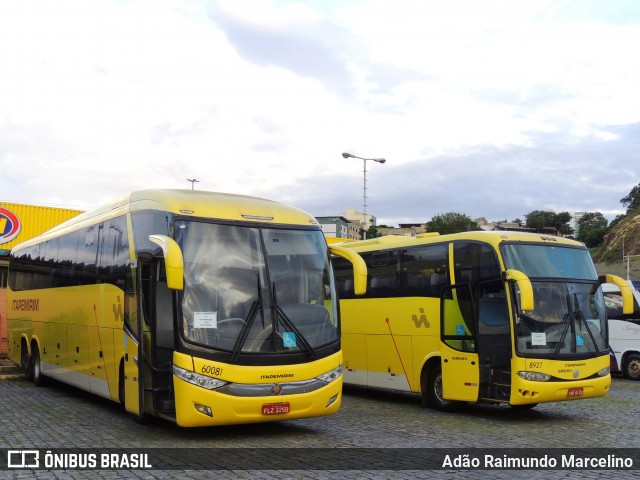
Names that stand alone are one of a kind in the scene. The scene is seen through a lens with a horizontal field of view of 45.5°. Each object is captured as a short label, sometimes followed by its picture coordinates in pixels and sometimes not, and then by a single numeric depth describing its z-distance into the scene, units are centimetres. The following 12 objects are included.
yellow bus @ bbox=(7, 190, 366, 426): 1019
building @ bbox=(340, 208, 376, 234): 15712
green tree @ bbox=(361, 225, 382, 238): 11606
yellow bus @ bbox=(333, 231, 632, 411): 1316
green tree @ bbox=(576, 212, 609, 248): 12932
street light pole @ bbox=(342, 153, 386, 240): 4306
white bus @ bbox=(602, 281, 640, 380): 2195
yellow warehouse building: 3077
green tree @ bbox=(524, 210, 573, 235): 13500
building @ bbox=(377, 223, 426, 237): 14598
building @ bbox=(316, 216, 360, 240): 7299
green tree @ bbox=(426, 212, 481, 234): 8838
